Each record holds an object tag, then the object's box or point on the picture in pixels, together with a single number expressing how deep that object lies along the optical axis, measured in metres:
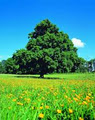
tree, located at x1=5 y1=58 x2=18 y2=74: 57.44
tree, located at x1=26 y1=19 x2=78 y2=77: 18.33
